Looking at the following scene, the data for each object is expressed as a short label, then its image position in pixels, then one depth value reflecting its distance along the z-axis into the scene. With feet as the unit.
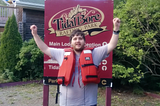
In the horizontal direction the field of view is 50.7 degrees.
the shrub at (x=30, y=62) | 21.94
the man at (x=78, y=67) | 6.73
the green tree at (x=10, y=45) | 22.79
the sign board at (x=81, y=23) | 10.52
